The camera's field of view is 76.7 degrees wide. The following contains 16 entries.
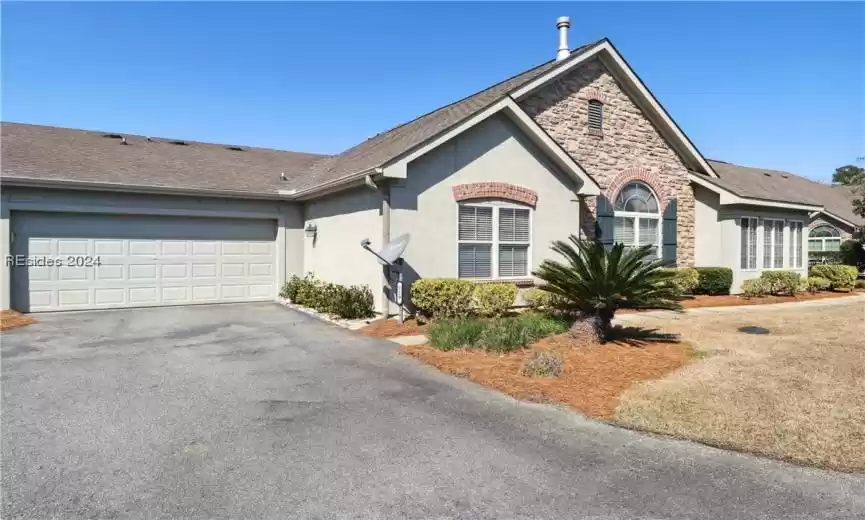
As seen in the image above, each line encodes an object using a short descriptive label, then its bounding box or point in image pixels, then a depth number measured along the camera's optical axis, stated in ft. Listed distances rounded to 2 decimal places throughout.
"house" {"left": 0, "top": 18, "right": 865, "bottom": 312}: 41.32
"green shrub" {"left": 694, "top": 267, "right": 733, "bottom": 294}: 56.54
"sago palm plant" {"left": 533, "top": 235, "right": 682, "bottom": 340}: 29.17
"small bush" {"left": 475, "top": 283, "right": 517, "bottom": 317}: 37.65
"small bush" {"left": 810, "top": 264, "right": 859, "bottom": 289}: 65.87
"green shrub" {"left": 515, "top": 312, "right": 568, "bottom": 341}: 31.90
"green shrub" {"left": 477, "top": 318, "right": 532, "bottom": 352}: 28.58
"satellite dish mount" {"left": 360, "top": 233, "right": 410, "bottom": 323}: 35.60
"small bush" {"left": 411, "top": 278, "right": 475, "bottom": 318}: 36.83
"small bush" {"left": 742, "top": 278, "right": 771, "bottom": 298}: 56.29
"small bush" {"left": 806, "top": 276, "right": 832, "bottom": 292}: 62.59
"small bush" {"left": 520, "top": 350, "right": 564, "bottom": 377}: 23.94
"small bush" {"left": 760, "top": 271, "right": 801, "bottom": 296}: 57.47
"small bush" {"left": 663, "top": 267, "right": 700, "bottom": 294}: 53.88
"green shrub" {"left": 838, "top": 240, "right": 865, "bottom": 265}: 85.10
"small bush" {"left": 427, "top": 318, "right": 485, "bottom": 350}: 29.55
